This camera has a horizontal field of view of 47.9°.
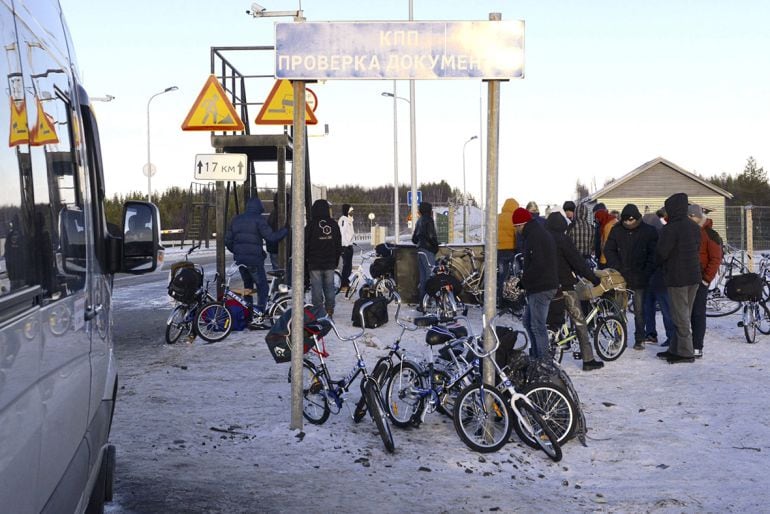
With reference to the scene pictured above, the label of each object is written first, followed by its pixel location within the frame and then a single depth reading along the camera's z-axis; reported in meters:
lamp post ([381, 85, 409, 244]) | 37.12
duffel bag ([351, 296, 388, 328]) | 12.25
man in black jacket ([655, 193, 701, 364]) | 9.66
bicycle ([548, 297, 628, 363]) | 10.04
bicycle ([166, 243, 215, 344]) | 11.17
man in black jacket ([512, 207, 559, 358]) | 8.34
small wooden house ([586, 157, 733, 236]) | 46.31
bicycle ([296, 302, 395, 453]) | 6.94
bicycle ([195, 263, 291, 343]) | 11.37
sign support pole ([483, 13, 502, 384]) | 6.34
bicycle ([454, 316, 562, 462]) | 6.23
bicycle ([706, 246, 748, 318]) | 14.03
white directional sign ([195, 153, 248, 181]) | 11.91
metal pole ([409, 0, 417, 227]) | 25.05
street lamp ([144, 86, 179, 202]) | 46.81
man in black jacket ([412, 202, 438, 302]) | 14.57
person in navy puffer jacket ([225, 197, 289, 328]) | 12.21
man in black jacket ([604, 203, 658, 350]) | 10.87
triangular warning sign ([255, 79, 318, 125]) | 12.05
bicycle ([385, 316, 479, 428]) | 6.82
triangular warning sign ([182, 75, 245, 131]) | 11.34
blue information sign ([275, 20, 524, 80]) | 6.09
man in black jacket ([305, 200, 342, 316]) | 11.79
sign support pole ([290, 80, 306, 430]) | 6.49
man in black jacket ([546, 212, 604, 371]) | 8.85
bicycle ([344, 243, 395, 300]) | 15.69
